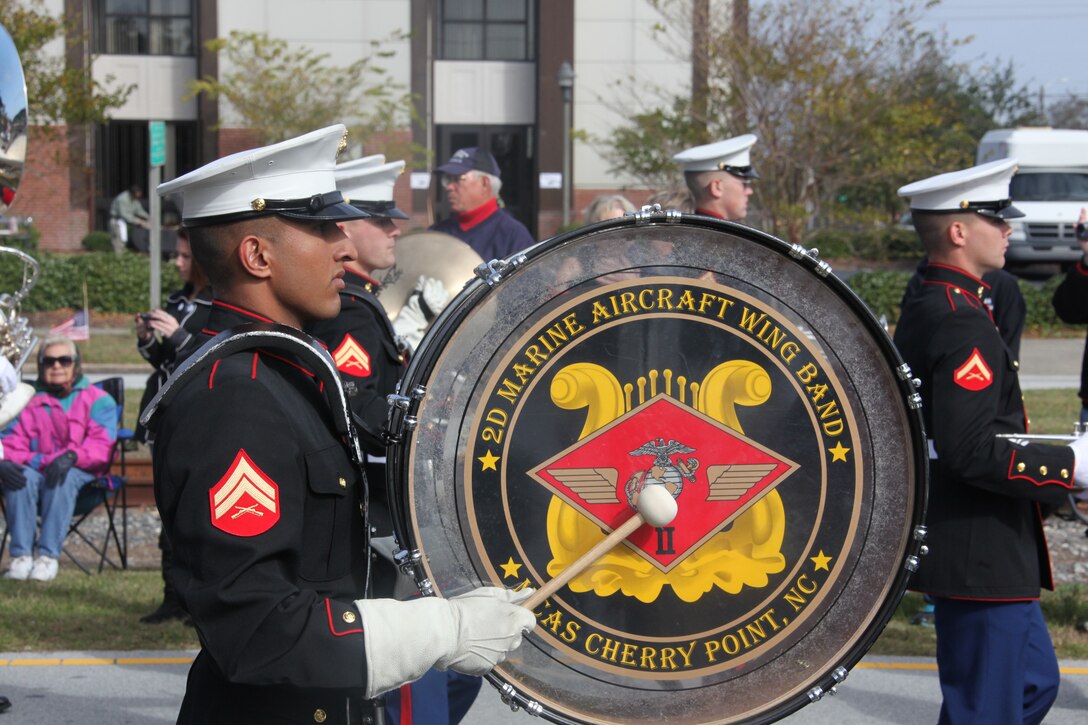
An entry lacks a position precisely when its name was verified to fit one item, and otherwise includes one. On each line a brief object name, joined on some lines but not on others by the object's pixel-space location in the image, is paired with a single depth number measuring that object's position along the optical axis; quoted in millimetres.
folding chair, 7691
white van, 25297
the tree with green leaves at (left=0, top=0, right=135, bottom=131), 22406
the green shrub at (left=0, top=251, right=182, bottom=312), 19719
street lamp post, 24156
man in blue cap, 7051
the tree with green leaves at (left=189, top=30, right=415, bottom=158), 25250
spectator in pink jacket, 7465
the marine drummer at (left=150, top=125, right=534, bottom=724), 2211
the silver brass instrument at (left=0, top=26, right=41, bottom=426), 3549
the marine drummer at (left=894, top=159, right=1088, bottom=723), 3713
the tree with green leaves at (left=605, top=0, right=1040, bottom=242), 19594
